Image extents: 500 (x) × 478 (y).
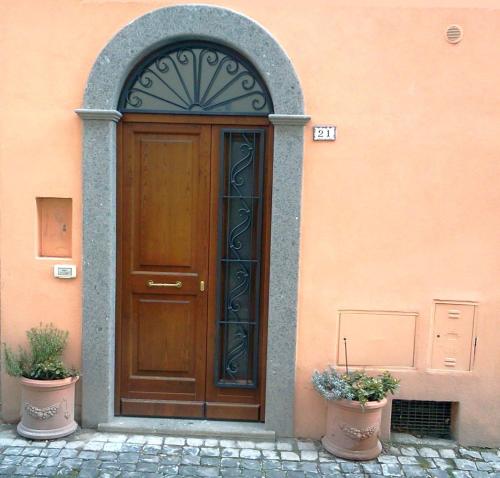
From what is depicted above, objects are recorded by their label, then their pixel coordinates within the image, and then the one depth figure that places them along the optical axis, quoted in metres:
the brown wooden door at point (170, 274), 4.45
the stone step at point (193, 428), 4.42
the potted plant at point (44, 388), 4.25
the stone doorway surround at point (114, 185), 4.20
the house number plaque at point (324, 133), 4.27
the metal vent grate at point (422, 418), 4.55
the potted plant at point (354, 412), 4.09
